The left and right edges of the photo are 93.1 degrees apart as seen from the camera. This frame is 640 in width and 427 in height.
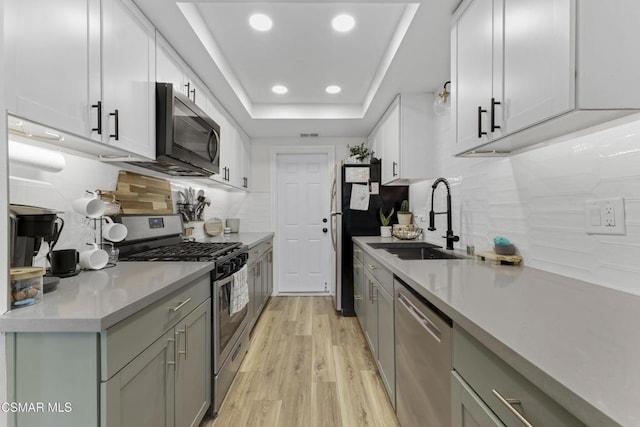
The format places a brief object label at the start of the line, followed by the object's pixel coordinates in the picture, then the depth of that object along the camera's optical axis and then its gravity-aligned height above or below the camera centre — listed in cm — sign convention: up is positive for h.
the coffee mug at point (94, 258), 140 -22
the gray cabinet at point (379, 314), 174 -72
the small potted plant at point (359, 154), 379 +74
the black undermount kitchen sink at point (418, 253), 225 -32
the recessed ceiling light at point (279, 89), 308 +127
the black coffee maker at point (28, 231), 102 -7
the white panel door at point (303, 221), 436 -12
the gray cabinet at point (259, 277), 280 -69
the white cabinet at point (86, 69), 99 +58
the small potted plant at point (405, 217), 316 -4
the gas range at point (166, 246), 177 -25
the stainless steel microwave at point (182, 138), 178 +49
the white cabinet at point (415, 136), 277 +71
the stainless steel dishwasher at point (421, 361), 103 -60
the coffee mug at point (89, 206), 141 +3
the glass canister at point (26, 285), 91 -23
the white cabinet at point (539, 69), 87 +49
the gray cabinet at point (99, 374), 85 -49
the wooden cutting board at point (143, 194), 191 +13
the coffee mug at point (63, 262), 127 -22
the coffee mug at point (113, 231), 161 -10
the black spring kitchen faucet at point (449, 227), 217 -10
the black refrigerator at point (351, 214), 341 -1
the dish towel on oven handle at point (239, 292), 201 -56
